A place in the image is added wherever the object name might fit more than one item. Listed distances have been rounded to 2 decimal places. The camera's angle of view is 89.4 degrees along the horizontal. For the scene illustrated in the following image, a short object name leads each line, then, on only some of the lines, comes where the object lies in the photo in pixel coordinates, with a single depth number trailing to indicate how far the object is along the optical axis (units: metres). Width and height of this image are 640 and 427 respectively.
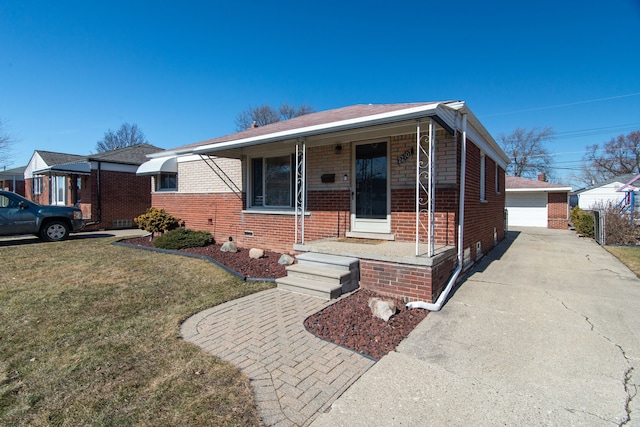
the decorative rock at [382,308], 4.15
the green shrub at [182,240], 8.98
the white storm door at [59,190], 17.55
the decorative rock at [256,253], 7.59
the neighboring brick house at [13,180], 27.70
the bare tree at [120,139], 42.50
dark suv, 10.09
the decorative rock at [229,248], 8.43
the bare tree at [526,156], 38.50
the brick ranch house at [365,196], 5.10
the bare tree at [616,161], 37.47
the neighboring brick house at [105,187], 14.77
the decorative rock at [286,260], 6.94
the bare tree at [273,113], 31.47
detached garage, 20.62
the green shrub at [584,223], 13.76
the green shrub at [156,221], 10.44
